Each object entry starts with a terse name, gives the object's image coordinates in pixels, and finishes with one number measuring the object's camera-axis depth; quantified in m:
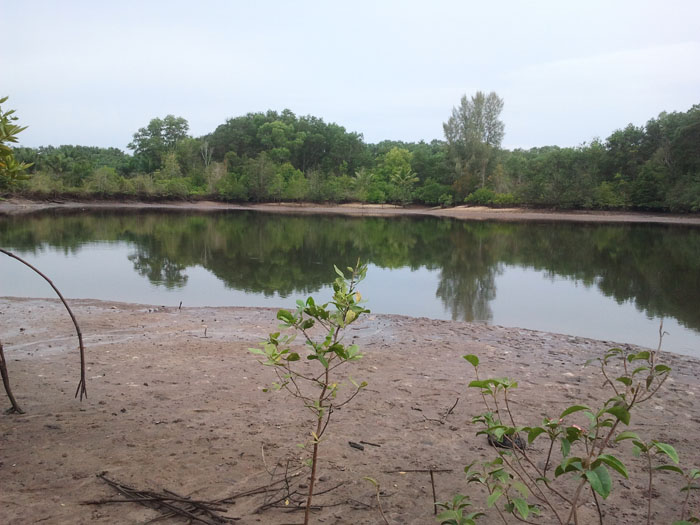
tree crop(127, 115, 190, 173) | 82.06
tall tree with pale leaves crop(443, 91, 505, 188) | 65.00
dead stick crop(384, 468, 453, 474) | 3.43
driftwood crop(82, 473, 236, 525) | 2.73
